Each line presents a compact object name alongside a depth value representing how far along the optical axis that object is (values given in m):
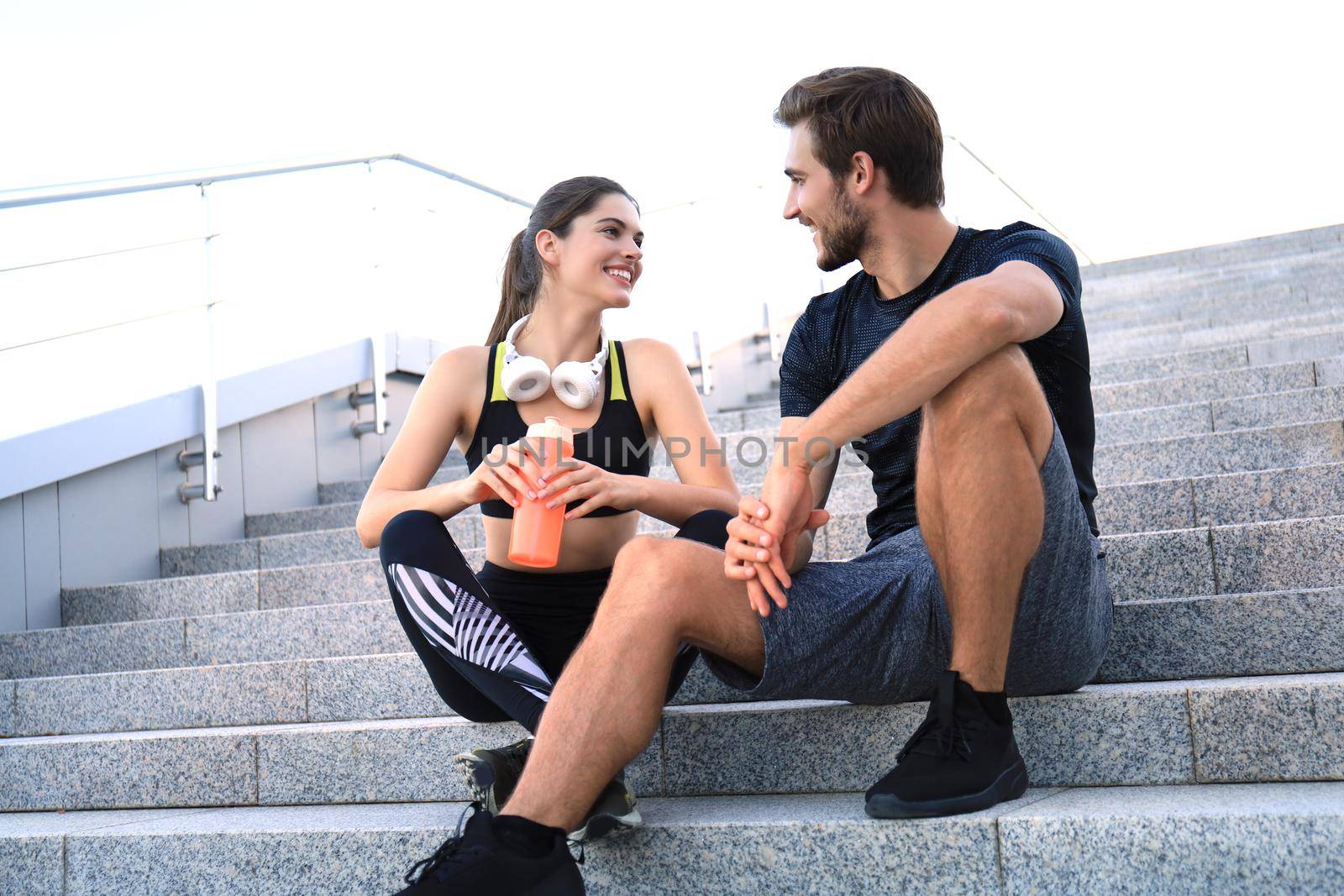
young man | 1.47
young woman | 1.83
